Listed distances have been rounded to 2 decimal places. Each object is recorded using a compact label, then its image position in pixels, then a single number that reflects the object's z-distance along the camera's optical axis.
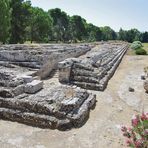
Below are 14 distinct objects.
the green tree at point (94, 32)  56.83
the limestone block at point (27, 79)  6.74
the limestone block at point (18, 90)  6.03
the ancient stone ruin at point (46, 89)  5.40
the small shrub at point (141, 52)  21.22
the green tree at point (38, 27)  31.47
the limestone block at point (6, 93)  5.93
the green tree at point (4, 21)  20.95
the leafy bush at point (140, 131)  3.44
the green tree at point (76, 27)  47.52
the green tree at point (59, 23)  44.17
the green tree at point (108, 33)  65.07
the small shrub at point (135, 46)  25.74
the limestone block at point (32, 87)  6.23
